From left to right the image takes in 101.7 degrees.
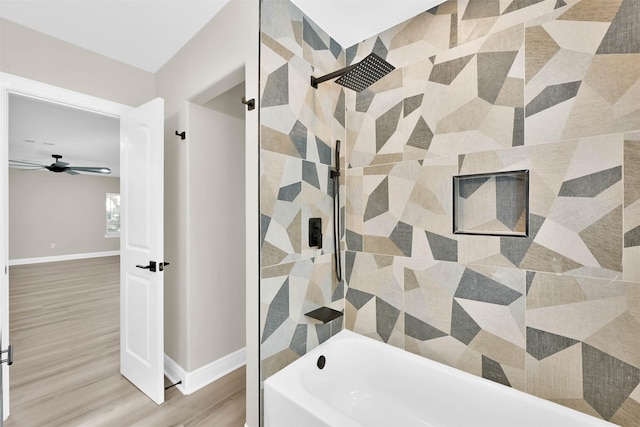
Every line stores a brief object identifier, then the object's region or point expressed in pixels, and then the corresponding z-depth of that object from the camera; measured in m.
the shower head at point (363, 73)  1.34
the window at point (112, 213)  7.55
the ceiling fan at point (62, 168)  4.57
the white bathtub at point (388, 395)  1.20
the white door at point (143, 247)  1.85
